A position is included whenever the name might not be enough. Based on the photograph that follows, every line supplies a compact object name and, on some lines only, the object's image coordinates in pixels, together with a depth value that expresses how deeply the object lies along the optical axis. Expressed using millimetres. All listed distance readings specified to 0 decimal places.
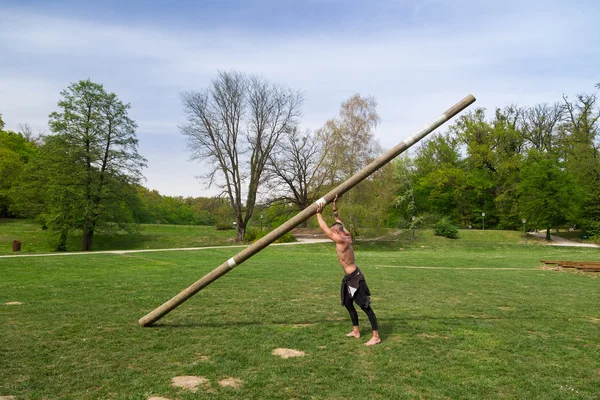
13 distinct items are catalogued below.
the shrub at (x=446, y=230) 49844
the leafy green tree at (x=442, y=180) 67000
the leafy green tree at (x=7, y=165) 52169
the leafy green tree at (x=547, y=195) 49906
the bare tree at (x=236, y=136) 47344
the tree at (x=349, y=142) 39438
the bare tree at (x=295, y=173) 48812
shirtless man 7414
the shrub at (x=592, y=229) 51012
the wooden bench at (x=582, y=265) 20389
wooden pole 7383
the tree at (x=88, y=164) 38656
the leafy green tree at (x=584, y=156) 53250
